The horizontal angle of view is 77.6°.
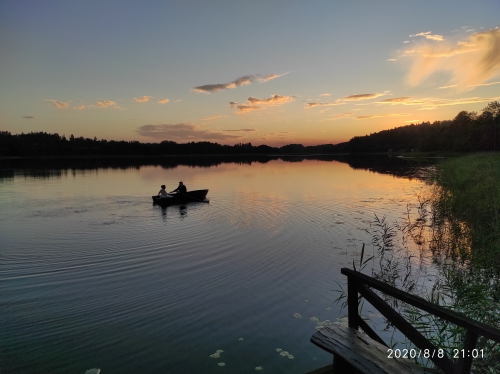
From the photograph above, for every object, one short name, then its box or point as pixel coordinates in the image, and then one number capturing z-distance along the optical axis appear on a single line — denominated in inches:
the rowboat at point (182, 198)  941.7
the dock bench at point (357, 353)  152.4
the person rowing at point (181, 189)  1002.1
